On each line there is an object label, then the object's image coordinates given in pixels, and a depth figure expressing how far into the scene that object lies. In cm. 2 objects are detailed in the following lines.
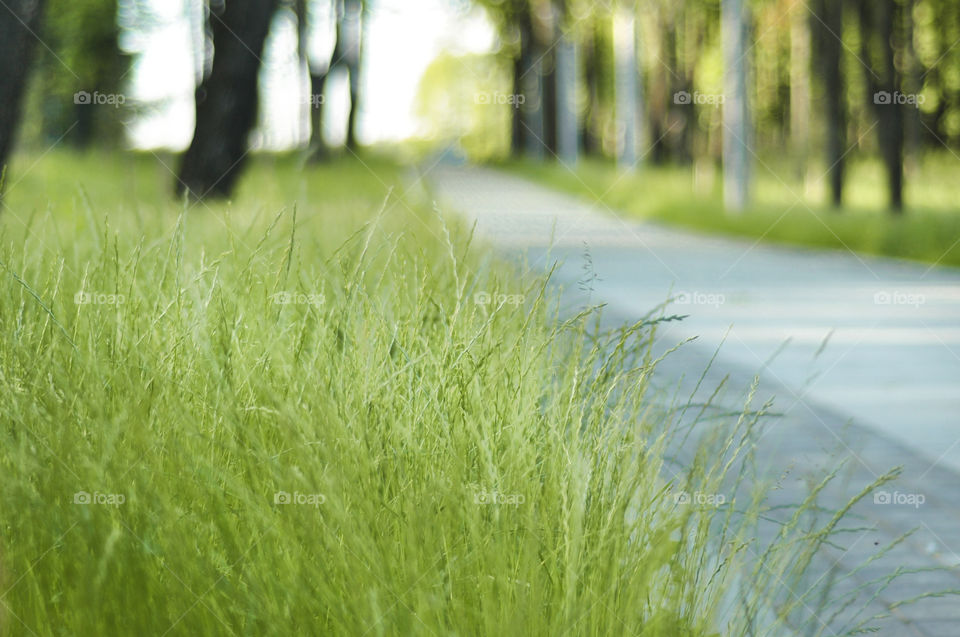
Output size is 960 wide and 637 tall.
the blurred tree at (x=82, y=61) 4197
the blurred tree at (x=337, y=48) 3234
